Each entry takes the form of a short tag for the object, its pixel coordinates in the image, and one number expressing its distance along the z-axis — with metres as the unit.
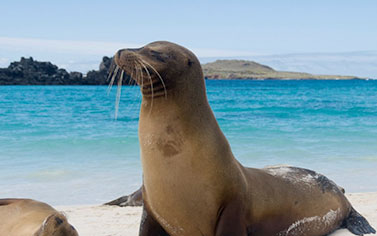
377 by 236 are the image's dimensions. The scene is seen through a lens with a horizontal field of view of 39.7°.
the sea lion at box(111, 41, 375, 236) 3.53
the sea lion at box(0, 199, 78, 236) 3.03
